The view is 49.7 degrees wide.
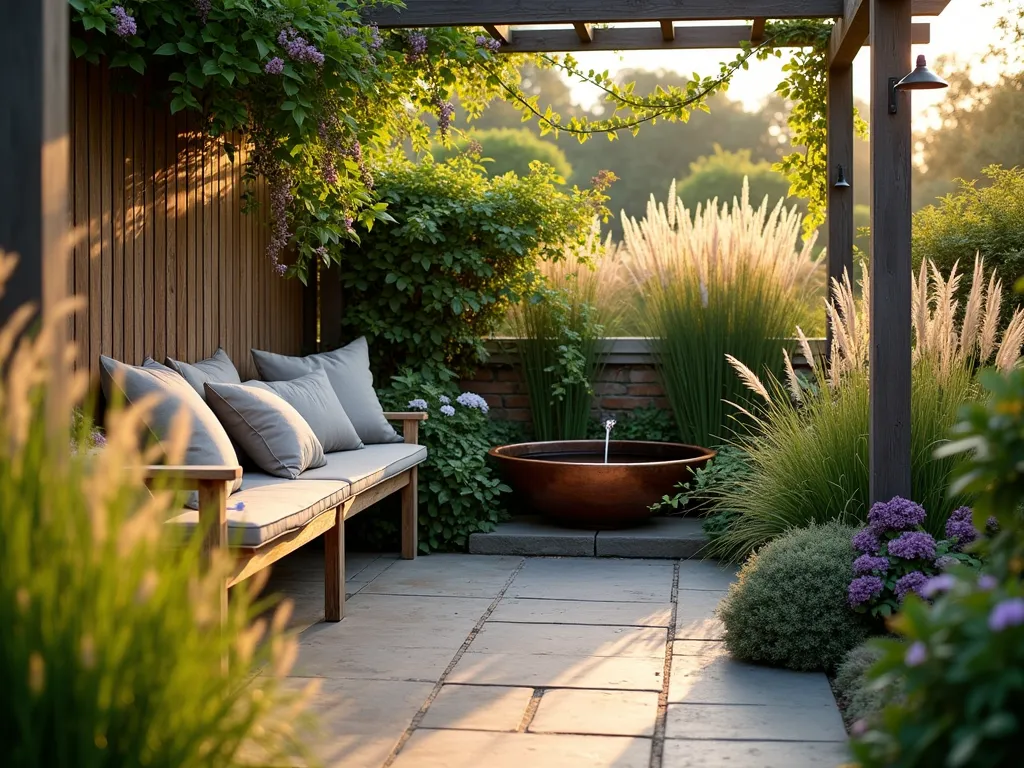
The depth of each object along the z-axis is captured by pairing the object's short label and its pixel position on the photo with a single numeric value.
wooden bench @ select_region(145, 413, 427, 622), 2.76
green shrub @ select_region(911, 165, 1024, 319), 5.86
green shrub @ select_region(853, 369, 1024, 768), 1.11
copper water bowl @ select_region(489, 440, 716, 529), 4.98
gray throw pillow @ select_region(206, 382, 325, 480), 3.85
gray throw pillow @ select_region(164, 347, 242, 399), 4.00
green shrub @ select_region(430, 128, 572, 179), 21.95
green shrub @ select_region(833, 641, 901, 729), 2.59
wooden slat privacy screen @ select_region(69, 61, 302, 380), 3.61
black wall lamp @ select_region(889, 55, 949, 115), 3.36
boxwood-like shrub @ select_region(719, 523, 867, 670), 3.27
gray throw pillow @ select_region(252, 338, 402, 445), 4.88
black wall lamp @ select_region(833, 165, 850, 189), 5.54
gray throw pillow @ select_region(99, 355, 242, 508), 3.32
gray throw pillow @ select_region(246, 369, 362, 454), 4.44
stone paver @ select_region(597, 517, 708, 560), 5.00
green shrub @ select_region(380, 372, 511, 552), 5.15
